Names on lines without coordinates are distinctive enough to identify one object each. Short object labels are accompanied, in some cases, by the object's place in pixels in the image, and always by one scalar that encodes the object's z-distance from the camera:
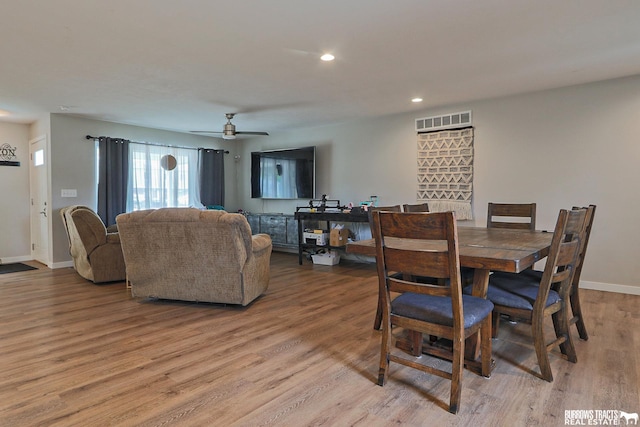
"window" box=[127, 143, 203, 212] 6.31
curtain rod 5.79
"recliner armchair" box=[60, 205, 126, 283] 4.36
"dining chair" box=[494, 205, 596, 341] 2.54
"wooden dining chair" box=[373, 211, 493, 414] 1.74
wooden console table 5.14
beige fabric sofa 3.27
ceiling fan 5.18
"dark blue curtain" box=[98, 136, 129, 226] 5.87
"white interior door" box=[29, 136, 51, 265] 5.71
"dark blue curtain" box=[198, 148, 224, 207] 7.18
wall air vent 4.88
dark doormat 5.36
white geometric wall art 4.88
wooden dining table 1.85
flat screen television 6.41
